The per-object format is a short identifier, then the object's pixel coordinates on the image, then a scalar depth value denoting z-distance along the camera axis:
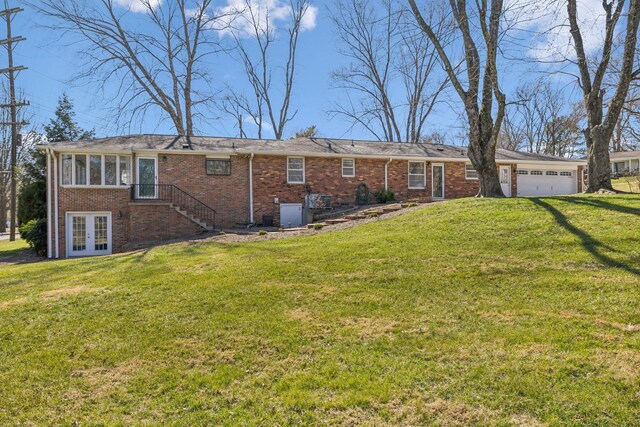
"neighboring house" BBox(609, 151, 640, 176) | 36.16
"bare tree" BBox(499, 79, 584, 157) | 39.22
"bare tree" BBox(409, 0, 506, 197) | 12.80
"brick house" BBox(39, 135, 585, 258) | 15.12
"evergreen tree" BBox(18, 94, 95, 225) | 18.33
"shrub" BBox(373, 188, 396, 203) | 18.20
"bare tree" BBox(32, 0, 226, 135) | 23.81
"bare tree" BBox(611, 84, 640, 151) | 28.44
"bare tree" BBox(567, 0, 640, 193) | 12.05
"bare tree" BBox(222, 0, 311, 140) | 30.70
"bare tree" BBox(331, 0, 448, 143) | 30.77
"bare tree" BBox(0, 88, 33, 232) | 31.70
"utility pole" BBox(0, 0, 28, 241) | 21.78
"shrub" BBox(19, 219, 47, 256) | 15.60
